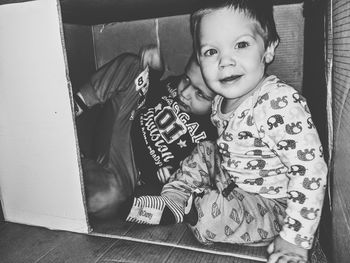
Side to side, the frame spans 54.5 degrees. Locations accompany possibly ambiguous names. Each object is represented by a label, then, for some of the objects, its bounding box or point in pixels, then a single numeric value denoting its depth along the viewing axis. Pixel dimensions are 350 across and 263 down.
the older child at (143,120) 0.94
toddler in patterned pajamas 0.60
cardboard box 0.68
